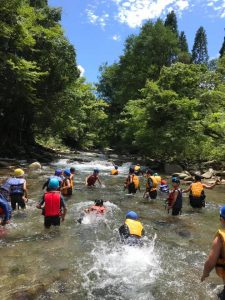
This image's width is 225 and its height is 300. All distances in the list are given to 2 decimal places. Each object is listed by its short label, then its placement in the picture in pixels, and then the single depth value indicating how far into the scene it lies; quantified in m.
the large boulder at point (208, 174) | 16.46
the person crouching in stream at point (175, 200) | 8.51
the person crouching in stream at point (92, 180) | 12.04
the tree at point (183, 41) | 49.50
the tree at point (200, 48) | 54.34
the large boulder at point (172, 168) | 19.41
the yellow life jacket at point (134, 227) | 6.05
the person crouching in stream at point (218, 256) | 3.13
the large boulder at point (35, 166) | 16.50
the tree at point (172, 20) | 45.78
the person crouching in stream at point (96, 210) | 7.98
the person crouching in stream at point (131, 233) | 5.98
